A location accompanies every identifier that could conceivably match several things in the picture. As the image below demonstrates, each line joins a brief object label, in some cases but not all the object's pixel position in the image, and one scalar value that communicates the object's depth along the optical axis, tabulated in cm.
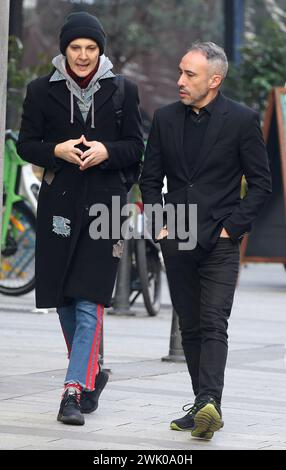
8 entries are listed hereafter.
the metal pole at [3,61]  1442
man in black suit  1245
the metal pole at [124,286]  2339
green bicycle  2395
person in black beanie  1297
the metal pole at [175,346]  1781
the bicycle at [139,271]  2323
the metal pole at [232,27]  4203
